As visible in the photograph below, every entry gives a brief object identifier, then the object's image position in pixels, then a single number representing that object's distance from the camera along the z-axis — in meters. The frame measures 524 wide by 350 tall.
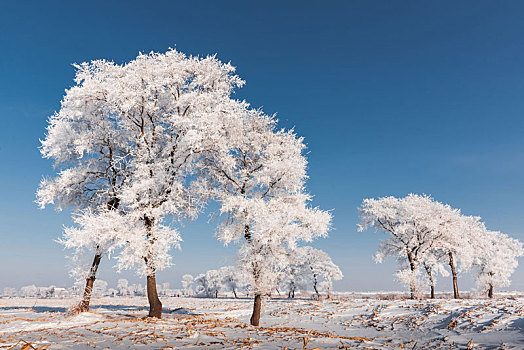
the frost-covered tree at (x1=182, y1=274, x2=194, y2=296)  143.32
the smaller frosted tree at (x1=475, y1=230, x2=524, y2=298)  44.53
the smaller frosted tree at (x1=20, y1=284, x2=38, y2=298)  155.38
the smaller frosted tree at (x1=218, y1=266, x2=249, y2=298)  89.44
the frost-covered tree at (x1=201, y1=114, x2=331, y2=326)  13.14
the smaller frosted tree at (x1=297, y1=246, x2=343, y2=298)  66.19
